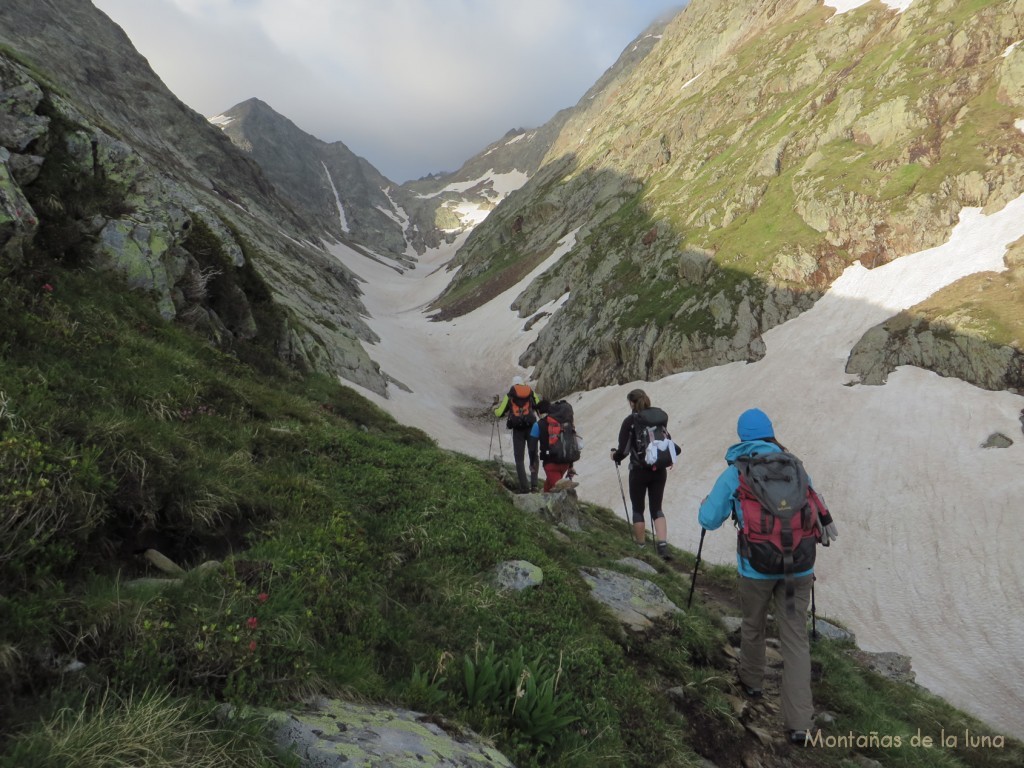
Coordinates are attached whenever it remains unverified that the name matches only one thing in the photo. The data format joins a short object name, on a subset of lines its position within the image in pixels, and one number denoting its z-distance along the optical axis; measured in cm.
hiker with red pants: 1340
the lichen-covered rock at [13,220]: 696
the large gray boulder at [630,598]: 713
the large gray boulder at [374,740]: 313
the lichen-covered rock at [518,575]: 612
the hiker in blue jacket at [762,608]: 607
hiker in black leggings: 1139
